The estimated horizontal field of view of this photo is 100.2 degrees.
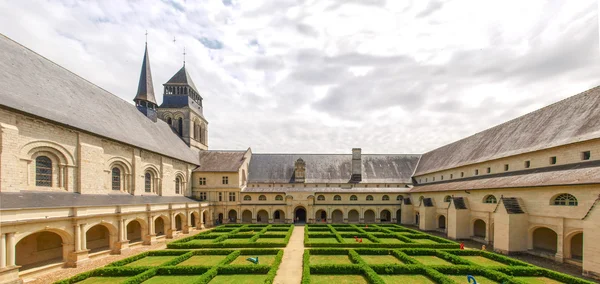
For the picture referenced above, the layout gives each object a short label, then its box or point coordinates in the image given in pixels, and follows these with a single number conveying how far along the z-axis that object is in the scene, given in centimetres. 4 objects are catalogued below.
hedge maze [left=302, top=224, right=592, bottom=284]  1518
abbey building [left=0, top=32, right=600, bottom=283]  1725
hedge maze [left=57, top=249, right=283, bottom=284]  1494
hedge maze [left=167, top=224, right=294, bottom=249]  2333
